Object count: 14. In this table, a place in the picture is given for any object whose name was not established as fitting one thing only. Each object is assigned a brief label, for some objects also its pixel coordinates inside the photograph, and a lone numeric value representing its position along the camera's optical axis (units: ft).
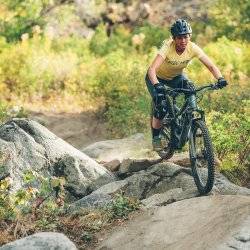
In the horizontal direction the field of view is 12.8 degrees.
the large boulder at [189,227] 36.03
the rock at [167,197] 44.33
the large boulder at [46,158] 50.60
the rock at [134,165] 54.02
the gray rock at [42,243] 36.44
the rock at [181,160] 53.76
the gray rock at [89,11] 134.77
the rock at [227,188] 45.07
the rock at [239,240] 34.66
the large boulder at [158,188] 45.02
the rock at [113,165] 56.44
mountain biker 45.24
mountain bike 42.41
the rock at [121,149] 60.67
